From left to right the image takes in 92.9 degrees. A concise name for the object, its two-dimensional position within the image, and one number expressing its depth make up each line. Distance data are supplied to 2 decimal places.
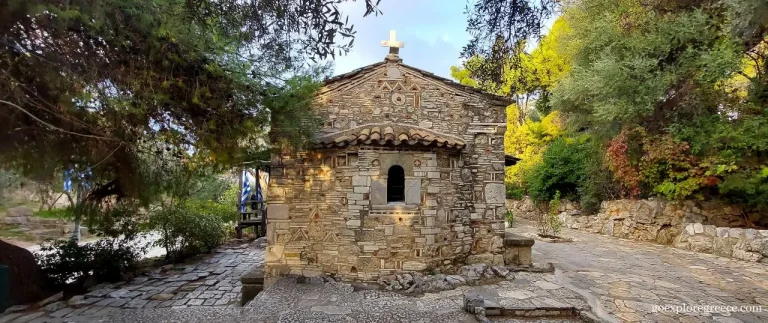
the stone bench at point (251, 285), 6.54
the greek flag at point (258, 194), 12.81
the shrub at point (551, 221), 11.59
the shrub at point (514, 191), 17.67
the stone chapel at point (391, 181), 6.31
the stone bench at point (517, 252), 7.18
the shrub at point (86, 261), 6.97
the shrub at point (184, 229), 9.18
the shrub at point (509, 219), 14.79
